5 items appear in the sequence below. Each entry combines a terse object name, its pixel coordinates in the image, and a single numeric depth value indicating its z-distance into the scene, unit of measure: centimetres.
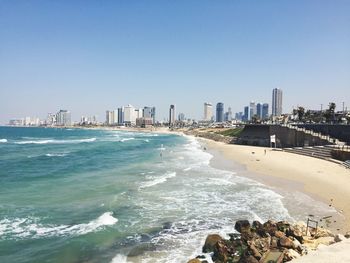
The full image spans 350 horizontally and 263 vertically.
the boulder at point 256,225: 1784
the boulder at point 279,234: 1611
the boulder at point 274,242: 1528
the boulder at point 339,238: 1410
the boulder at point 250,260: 1363
